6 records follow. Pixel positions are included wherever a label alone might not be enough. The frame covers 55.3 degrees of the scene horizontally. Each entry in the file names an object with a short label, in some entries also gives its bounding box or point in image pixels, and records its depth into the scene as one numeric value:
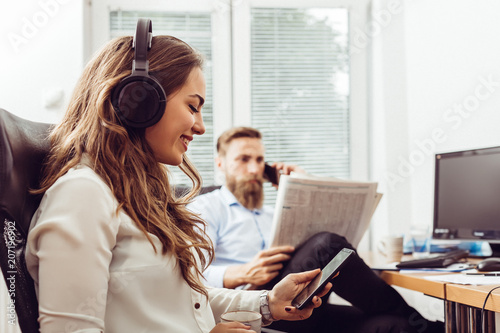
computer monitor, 1.50
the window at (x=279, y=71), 2.60
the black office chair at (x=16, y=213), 0.66
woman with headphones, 0.66
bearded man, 1.33
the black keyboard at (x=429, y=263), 1.39
